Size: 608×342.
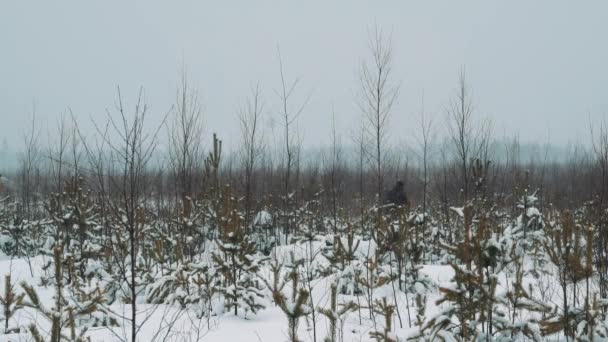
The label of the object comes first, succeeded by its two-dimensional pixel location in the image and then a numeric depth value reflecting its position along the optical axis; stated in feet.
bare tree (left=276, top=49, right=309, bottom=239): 34.92
